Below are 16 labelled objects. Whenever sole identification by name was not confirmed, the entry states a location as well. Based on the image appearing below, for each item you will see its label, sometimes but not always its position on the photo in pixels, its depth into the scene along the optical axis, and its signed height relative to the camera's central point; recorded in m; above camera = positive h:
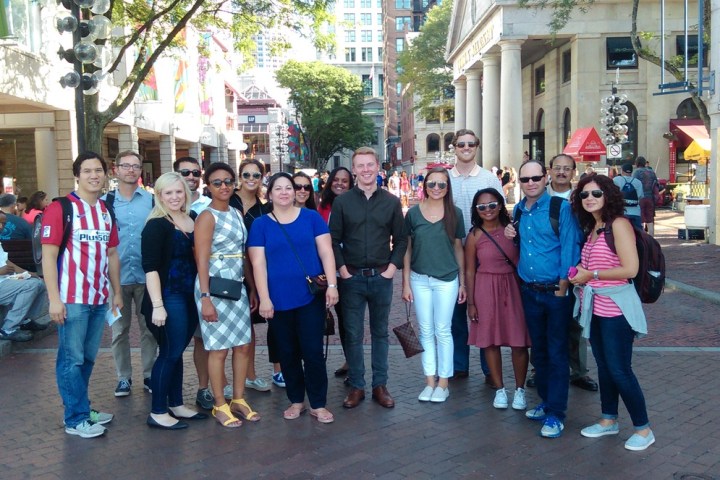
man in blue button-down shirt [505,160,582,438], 5.04 -0.70
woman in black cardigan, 5.04 -0.63
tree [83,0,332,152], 13.41 +3.93
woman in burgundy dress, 5.65 -0.88
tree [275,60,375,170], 70.56 +8.95
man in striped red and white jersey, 4.96 -0.59
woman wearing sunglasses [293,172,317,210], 6.36 +0.02
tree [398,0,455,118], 53.25 +9.77
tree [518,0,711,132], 16.07 +3.38
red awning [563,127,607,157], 22.84 +1.34
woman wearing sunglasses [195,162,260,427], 5.13 -0.66
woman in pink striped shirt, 4.63 -0.72
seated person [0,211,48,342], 7.62 -1.07
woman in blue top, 5.25 -0.64
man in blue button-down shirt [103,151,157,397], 5.86 -0.28
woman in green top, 5.75 -0.67
